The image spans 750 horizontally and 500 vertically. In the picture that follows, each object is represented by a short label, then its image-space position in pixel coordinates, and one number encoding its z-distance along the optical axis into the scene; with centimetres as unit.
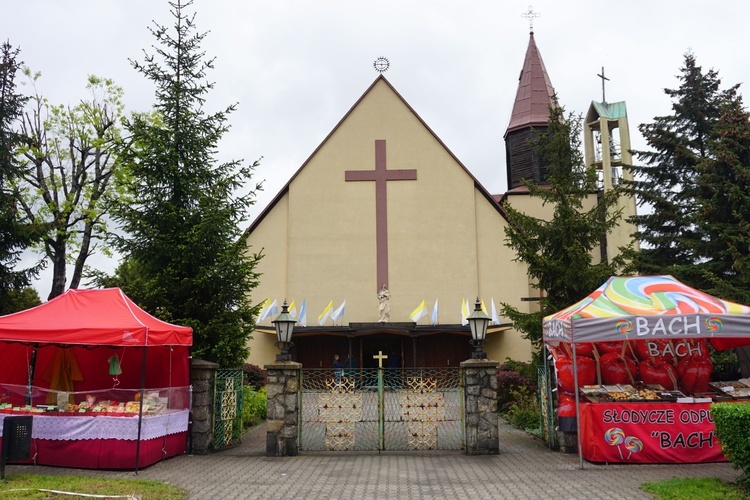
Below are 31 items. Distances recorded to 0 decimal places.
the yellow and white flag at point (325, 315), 2612
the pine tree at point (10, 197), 1770
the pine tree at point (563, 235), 1319
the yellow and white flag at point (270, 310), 2664
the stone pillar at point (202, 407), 1123
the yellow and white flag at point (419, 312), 2612
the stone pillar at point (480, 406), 1079
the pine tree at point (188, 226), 1289
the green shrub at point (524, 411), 1403
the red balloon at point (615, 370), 1107
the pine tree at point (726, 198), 1667
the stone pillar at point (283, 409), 1093
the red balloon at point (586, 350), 1112
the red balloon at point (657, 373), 1108
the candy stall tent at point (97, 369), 952
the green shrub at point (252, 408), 1530
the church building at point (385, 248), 2708
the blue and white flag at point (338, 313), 2619
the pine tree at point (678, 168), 1864
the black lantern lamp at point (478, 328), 1120
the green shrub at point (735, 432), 748
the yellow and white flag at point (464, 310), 2631
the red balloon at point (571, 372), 1059
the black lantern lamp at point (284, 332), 1144
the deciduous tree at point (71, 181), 2288
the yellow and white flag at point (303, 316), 2664
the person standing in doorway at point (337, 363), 2327
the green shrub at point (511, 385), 1644
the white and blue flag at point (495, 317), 2630
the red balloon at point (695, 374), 1115
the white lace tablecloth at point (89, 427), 959
